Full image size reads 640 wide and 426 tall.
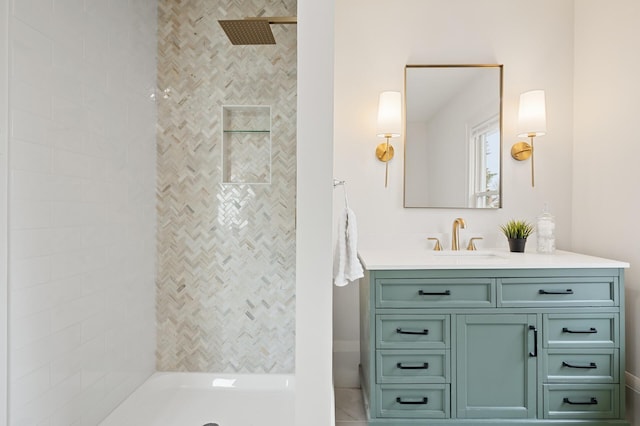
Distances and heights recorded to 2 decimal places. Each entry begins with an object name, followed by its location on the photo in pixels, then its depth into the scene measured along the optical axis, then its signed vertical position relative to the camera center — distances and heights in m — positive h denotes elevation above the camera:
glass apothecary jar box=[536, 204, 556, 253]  2.33 -0.12
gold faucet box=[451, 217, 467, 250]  2.46 -0.12
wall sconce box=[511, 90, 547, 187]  2.42 +0.64
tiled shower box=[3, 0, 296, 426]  1.44 +0.02
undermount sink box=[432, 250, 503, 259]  2.35 -0.25
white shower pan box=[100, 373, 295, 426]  1.98 -1.08
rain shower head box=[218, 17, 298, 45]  1.93 +0.99
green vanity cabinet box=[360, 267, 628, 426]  1.91 -0.67
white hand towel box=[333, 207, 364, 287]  1.86 -0.20
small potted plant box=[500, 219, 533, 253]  2.37 -0.13
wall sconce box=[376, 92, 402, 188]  2.44 +0.64
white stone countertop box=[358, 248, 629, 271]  1.91 -0.25
